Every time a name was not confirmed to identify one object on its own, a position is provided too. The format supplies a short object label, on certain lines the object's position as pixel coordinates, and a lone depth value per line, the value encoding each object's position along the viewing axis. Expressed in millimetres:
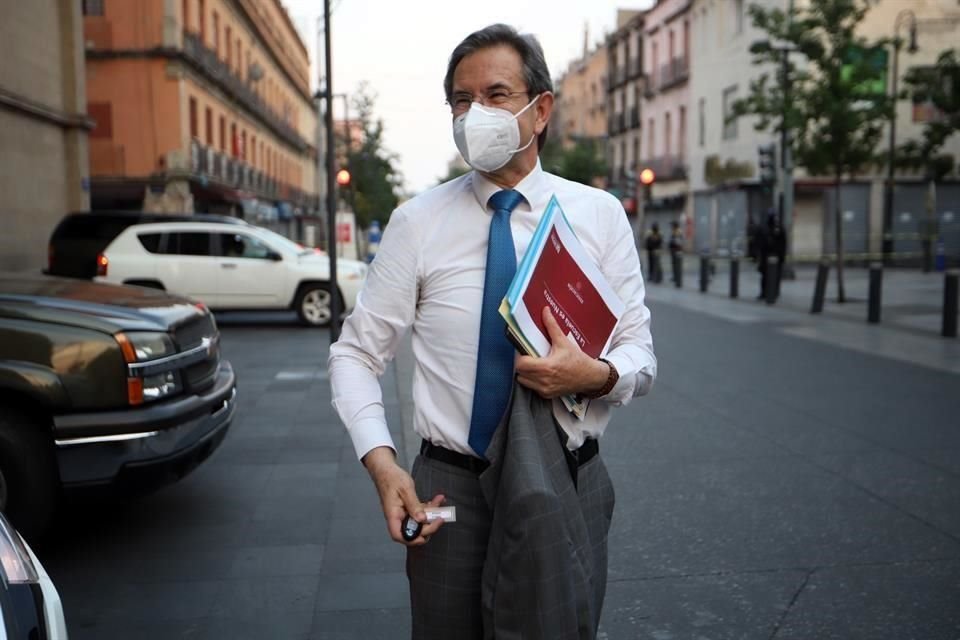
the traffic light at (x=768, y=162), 23016
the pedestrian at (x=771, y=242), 22203
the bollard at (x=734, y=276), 20859
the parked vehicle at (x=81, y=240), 15164
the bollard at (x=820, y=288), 16719
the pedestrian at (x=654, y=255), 27402
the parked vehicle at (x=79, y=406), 4500
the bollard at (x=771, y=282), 18922
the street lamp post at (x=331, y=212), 12098
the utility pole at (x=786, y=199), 24344
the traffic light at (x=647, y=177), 27547
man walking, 2133
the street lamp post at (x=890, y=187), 33312
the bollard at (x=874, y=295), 14719
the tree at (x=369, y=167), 42906
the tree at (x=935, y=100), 19906
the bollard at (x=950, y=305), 12914
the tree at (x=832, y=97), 18344
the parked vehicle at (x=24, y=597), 2066
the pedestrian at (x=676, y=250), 25016
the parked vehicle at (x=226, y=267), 15539
